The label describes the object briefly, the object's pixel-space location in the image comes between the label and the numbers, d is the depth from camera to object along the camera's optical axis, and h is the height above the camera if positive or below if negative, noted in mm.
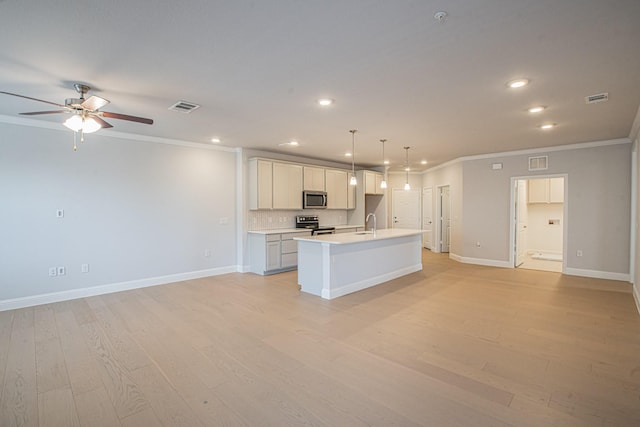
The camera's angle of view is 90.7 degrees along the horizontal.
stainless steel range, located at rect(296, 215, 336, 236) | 7383 -330
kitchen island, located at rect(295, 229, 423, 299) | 4766 -832
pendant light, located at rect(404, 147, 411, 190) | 6234 +1311
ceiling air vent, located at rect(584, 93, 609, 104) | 3424 +1264
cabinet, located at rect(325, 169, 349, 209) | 7984 +598
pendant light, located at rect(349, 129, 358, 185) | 5034 +1285
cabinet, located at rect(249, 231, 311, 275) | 6324 -850
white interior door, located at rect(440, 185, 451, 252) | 9617 -297
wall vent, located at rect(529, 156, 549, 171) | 6555 +1017
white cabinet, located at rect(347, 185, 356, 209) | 8539 +385
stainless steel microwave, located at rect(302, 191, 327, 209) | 7350 +282
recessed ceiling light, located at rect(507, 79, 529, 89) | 3026 +1249
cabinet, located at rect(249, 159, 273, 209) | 6508 +567
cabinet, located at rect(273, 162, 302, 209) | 6801 +562
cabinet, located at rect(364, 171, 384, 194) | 8812 +834
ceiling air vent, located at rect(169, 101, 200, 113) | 3689 +1259
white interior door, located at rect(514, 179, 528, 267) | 7094 -217
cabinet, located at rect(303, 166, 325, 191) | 7398 +777
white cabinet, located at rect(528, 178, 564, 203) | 8242 +562
